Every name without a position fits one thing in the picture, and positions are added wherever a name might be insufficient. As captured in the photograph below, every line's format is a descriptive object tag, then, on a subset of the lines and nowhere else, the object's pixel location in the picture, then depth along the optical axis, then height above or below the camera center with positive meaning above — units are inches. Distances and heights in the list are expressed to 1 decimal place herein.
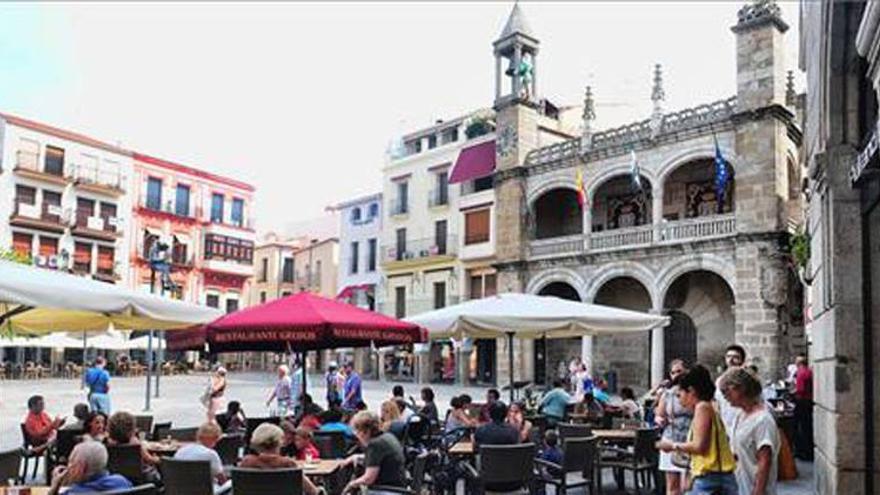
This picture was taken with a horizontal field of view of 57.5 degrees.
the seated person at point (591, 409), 440.6 -44.3
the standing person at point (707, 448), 198.2 -29.0
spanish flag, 1150.3 +200.7
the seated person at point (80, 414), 345.3 -42.0
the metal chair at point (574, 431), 346.0 -43.9
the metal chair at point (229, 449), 310.5 -48.9
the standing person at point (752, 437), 189.5 -25.0
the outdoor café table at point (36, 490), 222.1 -47.4
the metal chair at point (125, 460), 262.5 -45.5
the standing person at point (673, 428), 272.0 -33.7
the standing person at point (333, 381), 667.0 -47.3
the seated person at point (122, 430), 263.1 -35.5
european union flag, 954.1 +187.9
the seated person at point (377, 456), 243.1 -39.3
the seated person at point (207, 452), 242.2 -39.4
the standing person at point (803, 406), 491.5 -45.0
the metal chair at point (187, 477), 232.8 -44.8
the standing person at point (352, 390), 562.2 -46.7
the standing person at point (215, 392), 524.4 -45.1
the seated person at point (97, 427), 296.3 -39.5
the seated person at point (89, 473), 199.1 -37.8
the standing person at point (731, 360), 261.5 -10.7
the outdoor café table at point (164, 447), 307.8 -49.1
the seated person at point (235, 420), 391.5 -47.3
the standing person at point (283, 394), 629.6 -54.5
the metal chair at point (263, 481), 210.1 -41.0
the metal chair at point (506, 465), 280.2 -47.8
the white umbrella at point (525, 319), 422.3 +5.4
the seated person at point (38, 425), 373.2 -49.3
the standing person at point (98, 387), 554.3 -45.7
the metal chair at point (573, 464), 302.5 -51.9
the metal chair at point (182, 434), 346.3 -48.1
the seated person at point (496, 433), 298.2 -38.8
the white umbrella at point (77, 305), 261.4 +5.9
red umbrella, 329.7 -1.3
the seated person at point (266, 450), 220.7 -34.6
